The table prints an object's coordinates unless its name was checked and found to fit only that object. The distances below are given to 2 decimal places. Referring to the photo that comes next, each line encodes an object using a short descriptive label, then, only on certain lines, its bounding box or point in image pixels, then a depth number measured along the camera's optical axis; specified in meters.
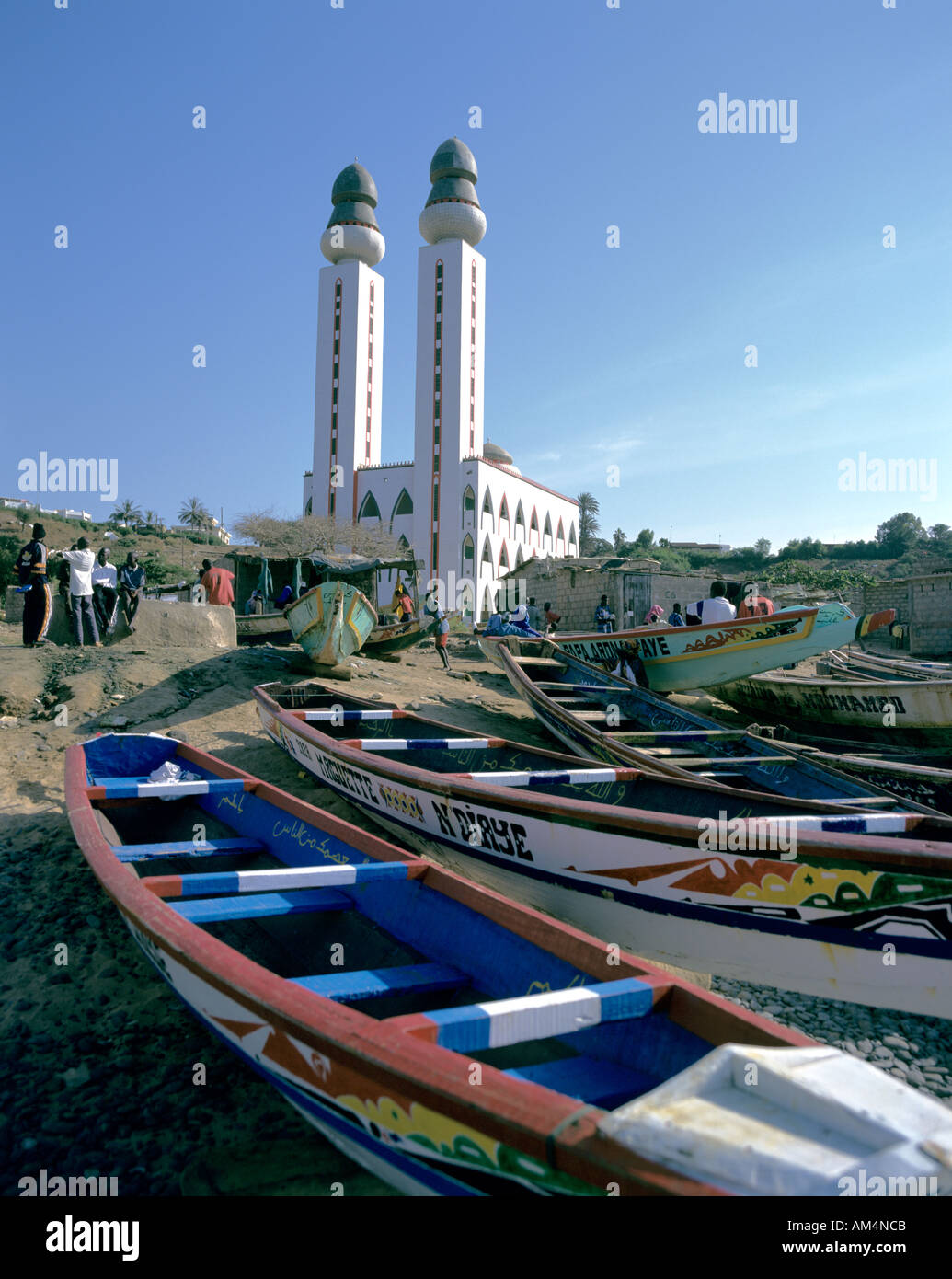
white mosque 40.28
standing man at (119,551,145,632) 10.61
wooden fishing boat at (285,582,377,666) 10.05
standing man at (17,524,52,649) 9.24
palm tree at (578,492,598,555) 69.00
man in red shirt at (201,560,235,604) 12.28
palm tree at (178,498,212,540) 77.12
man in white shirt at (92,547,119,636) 10.44
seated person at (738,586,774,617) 11.45
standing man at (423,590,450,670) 13.31
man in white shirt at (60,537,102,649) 9.85
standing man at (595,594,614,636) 20.44
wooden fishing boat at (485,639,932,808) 5.14
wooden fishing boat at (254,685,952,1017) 2.76
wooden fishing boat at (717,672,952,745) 8.34
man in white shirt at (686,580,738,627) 10.70
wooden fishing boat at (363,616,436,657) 13.13
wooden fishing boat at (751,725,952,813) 5.81
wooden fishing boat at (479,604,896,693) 9.57
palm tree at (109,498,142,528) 67.94
